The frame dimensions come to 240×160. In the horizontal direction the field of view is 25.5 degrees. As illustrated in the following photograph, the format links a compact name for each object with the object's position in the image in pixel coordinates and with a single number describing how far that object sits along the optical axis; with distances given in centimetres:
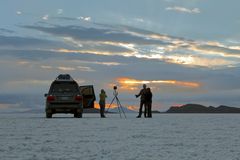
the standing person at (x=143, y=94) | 2880
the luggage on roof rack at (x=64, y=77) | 2895
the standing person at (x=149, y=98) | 2884
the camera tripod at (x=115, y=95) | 3159
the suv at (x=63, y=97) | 2748
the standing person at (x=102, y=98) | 3094
